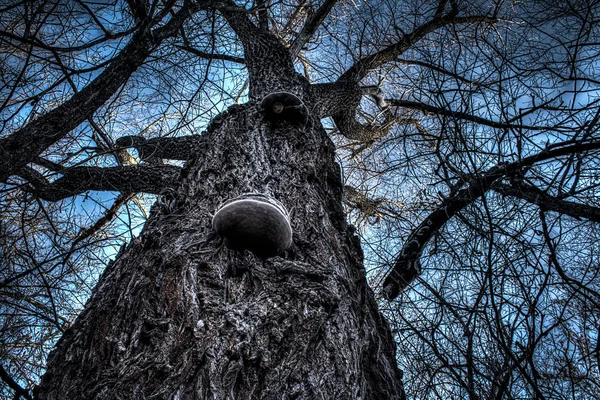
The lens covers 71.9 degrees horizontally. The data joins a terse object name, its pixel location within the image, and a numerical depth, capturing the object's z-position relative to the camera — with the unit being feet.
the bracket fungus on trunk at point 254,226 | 4.92
